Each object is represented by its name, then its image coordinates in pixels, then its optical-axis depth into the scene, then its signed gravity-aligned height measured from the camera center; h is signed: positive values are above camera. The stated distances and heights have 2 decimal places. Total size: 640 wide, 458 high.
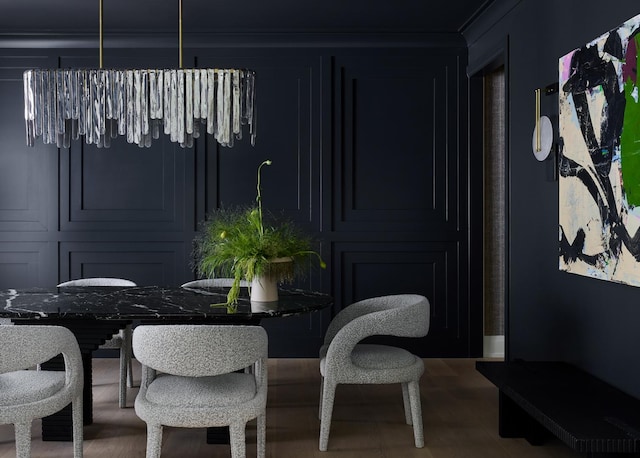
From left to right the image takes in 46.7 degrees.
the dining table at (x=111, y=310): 3.25 -0.36
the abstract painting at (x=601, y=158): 2.84 +0.30
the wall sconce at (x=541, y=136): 3.67 +0.47
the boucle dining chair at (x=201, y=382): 2.64 -0.63
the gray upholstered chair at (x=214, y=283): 4.41 -0.32
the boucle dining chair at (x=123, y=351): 4.16 -0.69
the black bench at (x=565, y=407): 2.39 -0.66
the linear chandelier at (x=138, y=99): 3.85 +0.68
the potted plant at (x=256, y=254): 3.48 -0.12
